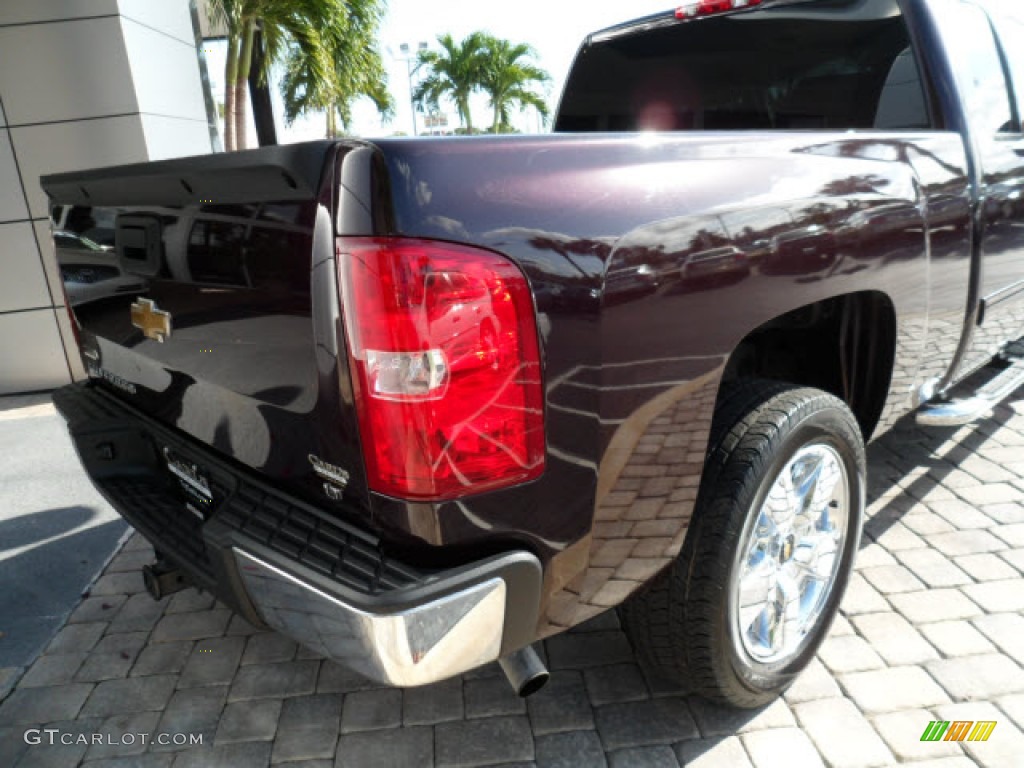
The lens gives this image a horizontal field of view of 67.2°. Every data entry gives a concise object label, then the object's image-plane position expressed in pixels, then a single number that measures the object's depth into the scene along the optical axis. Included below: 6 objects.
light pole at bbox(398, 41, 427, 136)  33.12
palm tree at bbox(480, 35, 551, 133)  32.56
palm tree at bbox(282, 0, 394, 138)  9.20
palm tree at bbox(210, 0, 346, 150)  8.16
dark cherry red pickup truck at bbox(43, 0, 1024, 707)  1.39
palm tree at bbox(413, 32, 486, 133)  31.81
